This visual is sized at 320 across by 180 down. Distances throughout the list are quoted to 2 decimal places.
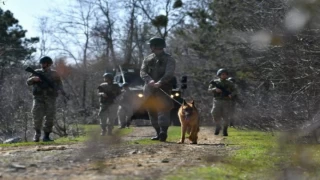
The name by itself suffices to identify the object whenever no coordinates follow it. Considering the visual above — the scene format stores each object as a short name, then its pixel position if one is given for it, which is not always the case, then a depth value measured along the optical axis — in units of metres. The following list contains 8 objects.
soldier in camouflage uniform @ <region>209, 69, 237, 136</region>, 17.80
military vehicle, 27.97
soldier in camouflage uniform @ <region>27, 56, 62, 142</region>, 14.50
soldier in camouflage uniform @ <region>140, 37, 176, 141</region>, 13.34
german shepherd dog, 13.39
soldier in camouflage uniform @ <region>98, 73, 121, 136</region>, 18.33
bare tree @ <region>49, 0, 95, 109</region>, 53.56
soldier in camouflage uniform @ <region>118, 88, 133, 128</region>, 25.19
